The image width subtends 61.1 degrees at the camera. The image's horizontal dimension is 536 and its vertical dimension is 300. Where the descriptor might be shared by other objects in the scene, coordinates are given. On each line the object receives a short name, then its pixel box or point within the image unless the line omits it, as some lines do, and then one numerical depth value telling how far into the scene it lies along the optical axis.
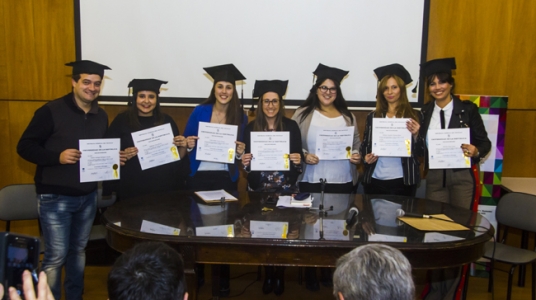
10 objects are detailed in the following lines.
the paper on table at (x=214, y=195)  3.21
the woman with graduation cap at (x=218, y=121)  3.72
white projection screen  4.64
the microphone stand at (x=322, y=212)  2.70
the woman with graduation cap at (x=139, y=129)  3.55
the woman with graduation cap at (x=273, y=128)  3.70
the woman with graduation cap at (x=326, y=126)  3.79
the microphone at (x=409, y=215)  2.90
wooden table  2.46
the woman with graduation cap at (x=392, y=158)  3.63
